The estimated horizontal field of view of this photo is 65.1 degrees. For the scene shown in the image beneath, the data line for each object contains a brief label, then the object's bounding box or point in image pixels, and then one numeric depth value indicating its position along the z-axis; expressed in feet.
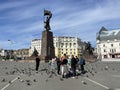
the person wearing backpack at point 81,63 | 29.08
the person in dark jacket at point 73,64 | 25.61
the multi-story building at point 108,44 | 169.25
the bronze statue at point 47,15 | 78.38
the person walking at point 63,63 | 23.81
